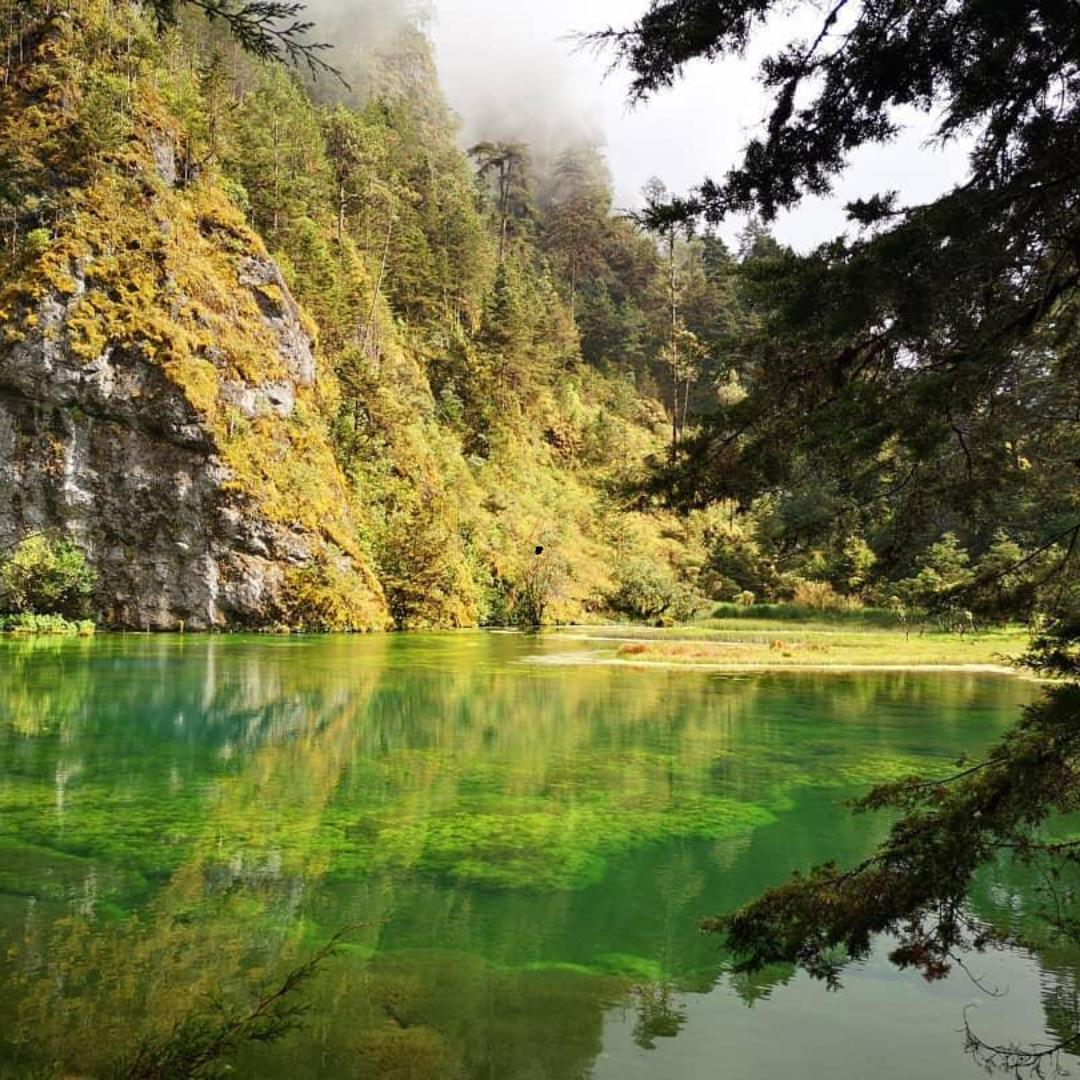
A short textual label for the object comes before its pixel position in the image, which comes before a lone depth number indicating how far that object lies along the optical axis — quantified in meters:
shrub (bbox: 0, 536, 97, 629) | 25.03
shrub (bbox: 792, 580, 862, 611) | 40.56
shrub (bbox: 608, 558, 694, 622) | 40.12
